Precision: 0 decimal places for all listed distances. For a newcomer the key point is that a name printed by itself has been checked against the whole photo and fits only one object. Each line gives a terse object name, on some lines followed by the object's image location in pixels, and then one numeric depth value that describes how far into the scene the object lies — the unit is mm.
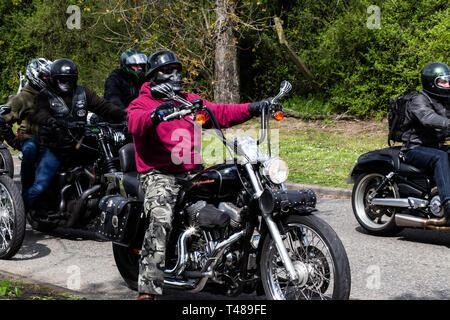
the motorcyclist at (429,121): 6770
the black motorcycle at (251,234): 4020
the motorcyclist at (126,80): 8133
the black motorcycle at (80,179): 7051
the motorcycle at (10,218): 6223
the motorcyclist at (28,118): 7434
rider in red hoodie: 4441
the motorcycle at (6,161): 9852
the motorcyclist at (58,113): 7105
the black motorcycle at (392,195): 6812
